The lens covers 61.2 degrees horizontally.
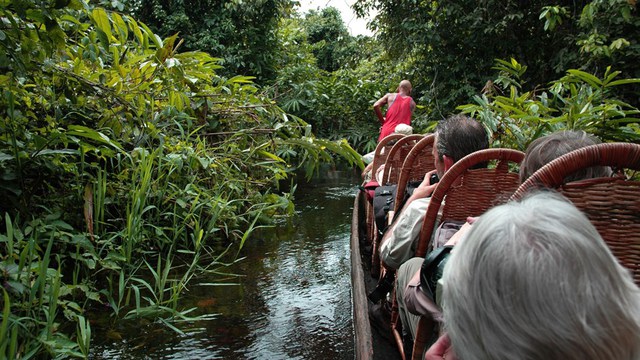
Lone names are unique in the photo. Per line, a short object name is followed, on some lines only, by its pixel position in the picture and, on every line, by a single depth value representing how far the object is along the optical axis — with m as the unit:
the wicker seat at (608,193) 1.15
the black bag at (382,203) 3.43
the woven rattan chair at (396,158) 3.94
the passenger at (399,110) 7.69
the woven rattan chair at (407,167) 2.91
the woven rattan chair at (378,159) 4.73
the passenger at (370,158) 5.42
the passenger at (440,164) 2.28
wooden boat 2.16
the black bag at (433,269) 1.42
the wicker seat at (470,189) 1.97
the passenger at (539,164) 1.40
